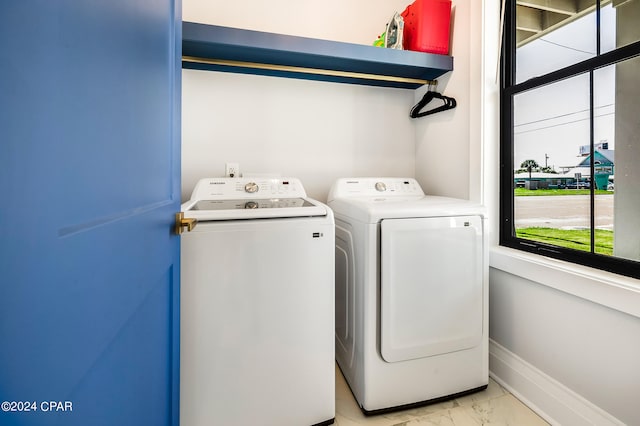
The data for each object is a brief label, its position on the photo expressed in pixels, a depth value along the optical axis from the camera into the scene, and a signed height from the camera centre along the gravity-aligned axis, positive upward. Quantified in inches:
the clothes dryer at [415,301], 56.1 -18.4
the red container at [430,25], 75.0 +48.5
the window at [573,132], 49.4 +15.5
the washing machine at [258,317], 47.3 -18.4
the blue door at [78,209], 12.9 +0.0
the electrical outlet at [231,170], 80.7 +11.0
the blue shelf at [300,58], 63.8 +37.8
